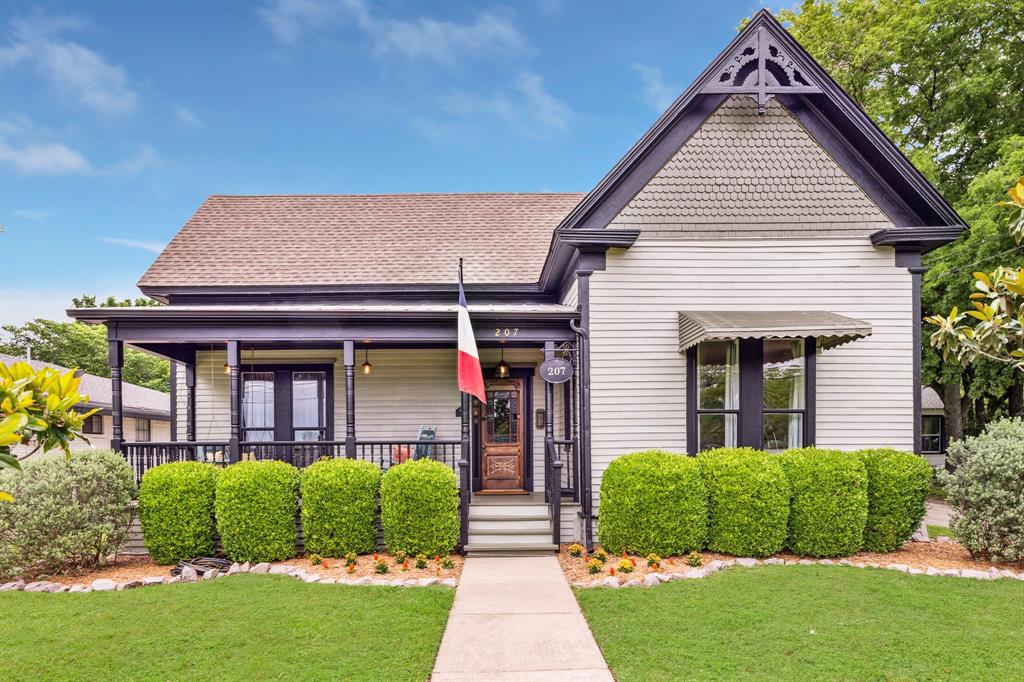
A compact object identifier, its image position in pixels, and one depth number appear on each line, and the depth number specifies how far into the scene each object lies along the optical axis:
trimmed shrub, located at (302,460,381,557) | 7.15
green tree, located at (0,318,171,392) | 28.84
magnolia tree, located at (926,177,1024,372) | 4.06
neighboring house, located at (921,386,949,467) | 22.91
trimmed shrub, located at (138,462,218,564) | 7.05
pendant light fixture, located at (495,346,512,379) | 10.12
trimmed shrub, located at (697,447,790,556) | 6.87
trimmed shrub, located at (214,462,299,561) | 7.02
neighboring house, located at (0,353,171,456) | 16.36
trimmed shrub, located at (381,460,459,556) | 7.14
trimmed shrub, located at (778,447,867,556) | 6.94
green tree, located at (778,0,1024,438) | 13.20
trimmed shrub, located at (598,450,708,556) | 6.95
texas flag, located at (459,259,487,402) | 7.62
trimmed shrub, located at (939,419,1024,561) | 6.57
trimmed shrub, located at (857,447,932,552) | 7.14
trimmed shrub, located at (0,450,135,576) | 6.53
